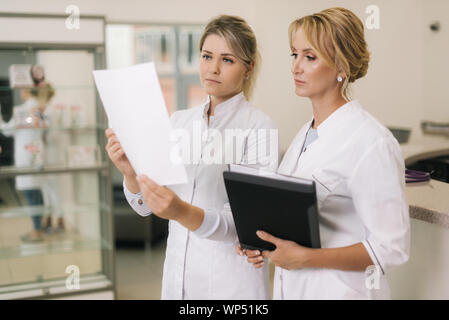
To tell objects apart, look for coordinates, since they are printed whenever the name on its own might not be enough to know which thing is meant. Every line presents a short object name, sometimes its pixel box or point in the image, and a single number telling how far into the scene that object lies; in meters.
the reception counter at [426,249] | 1.45
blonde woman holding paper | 1.23
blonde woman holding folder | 0.97
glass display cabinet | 3.39
